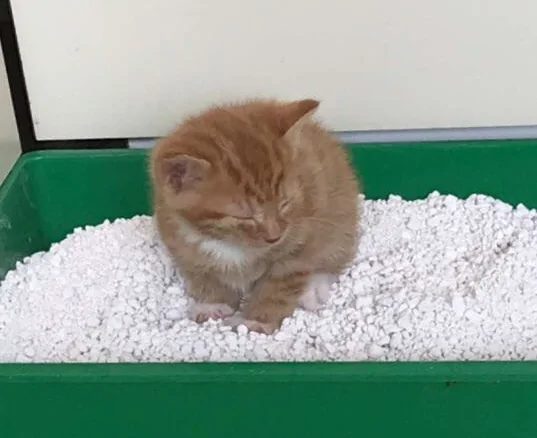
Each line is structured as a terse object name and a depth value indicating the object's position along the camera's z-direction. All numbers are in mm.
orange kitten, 1138
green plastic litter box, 1029
